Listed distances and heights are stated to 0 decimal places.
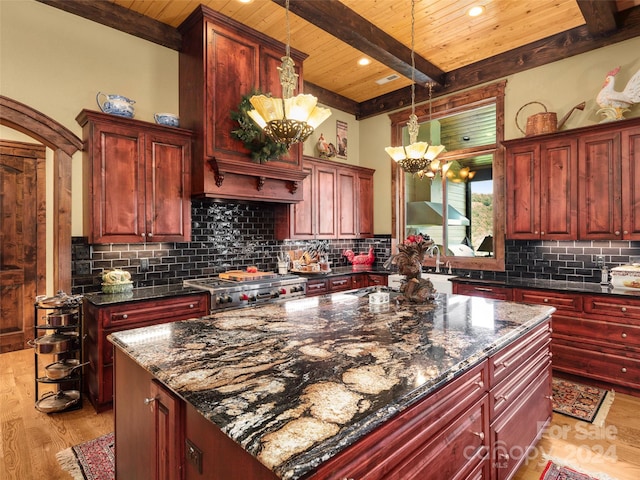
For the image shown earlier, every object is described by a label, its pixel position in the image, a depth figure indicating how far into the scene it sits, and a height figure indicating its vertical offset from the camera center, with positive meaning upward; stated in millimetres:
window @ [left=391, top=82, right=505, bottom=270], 4652 +769
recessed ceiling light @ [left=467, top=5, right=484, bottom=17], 3418 +2174
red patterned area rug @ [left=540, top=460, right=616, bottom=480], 2140 -1404
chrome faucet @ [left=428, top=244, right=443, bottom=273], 5067 -320
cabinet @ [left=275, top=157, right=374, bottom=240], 4805 +490
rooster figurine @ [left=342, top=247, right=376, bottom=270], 5648 -295
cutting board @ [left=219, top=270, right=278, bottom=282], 3861 -377
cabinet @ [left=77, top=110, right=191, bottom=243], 3184 +582
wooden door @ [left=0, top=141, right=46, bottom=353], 4562 +72
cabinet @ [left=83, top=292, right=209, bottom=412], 2908 -677
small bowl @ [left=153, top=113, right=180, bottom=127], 3650 +1242
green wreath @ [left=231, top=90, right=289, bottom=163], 3711 +1074
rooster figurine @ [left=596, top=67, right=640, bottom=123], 3492 +1361
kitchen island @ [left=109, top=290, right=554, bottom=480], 963 -476
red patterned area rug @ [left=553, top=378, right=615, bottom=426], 2863 -1386
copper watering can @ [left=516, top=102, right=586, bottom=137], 3934 +1264
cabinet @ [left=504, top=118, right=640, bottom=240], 3400 +547
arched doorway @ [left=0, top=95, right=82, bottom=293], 3150 +657
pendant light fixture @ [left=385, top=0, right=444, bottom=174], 2908 +697
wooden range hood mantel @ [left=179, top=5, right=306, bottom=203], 3594 +1554
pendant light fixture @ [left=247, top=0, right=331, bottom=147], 2027 +726
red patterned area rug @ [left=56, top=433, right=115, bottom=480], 2213 -1396
